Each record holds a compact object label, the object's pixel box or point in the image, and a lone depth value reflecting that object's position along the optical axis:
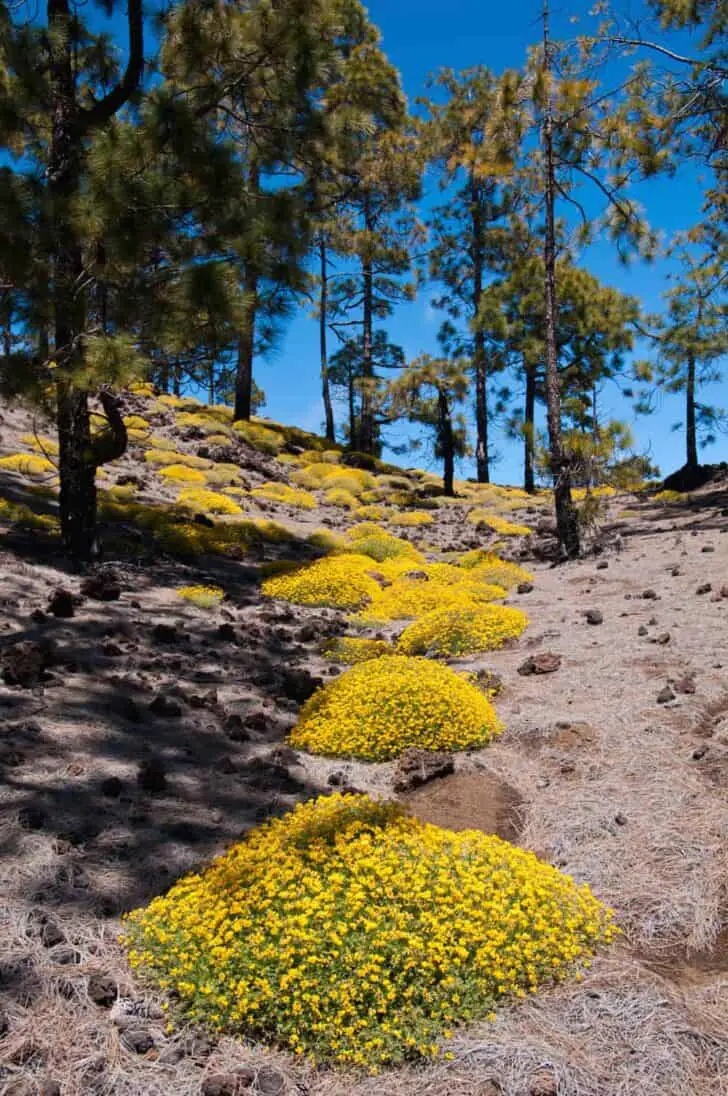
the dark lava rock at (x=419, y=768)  5.89
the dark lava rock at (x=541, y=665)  7.95
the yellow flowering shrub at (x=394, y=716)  6.50
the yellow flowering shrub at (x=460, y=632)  9.22
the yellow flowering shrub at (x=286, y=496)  19.70
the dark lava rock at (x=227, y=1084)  3.14
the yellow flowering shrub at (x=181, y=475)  18.31
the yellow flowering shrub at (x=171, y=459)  19.60
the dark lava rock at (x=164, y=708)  6.80
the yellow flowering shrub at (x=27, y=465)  14.99
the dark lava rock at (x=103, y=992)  3.57
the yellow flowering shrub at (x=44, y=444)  16.75
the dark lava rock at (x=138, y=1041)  3.38
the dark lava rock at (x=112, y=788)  5.29
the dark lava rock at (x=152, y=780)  5.49
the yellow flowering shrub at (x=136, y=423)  22.17
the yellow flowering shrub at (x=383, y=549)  15.10
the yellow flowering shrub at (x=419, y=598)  11.12
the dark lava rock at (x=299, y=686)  7.73
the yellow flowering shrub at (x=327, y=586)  11.62
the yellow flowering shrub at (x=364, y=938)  3.47
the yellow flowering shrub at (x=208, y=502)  16.47
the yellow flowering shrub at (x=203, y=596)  10.15
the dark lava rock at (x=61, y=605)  8.30
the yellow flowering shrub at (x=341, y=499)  21.36
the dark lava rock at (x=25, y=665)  6.57
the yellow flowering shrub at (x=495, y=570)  12.82
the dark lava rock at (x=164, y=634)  8.60
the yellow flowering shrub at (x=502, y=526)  19.21
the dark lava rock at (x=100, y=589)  9.18
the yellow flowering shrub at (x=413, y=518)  20.11
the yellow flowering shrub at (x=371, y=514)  20.53
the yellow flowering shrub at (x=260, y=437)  25.16
